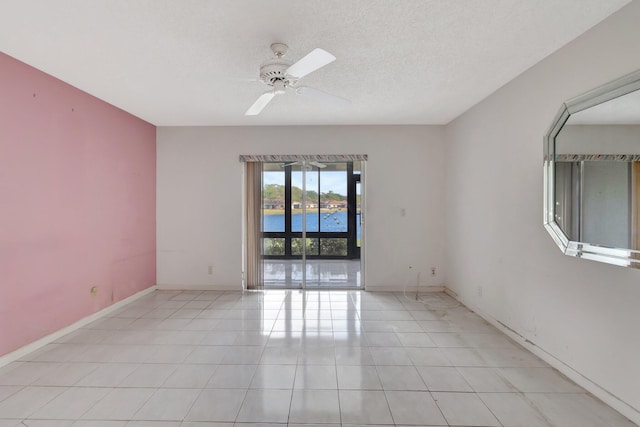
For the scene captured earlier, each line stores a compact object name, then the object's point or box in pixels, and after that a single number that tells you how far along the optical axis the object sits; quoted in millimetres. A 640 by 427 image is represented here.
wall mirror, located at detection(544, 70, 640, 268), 1624
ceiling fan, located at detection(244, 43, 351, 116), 1788
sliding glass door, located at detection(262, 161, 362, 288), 4352
